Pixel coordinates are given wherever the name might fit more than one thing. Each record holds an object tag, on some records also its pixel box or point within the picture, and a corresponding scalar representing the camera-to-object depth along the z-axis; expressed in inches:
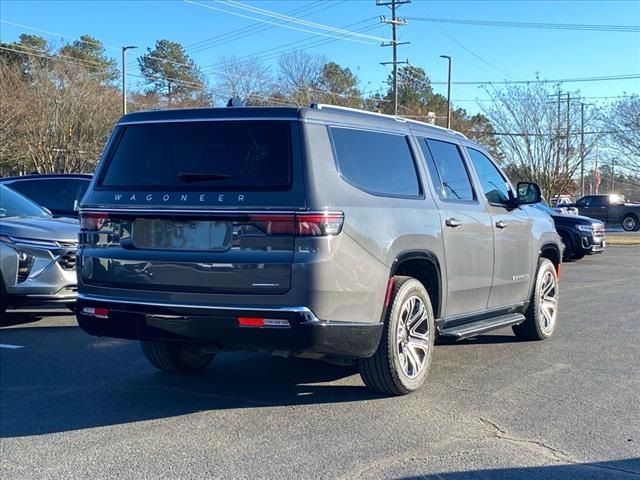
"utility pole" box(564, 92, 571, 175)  1328.7
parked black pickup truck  1481.3
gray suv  187.3
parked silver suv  329.4
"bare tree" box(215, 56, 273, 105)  1716.3
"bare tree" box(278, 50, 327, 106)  1722.9
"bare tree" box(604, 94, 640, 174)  1438.2
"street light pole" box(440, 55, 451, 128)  1630.2
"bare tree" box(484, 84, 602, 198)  1321.4
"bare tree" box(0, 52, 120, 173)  1368.1
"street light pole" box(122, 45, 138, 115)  1375.2
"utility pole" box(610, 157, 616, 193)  1511.4
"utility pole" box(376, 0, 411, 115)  1674.5
